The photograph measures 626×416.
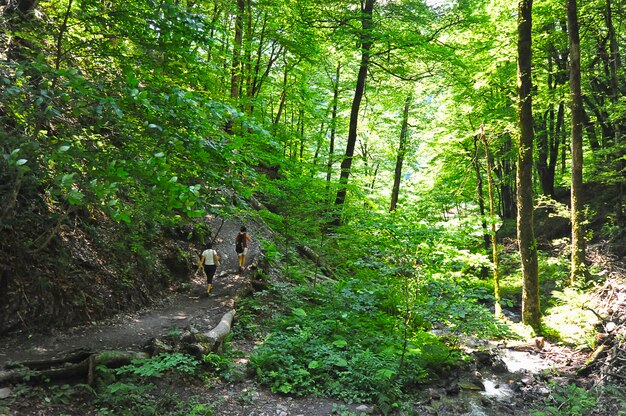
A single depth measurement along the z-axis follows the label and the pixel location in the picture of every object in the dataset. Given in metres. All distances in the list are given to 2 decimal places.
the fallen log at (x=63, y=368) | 4.88
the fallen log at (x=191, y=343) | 6.40
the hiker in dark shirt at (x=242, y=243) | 12.13
